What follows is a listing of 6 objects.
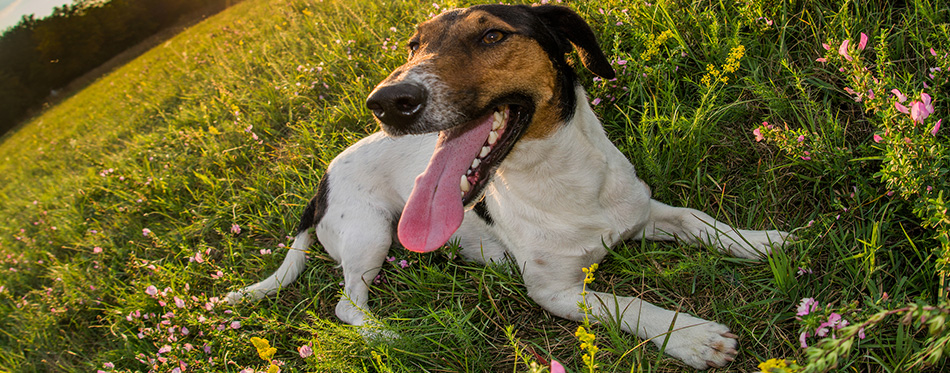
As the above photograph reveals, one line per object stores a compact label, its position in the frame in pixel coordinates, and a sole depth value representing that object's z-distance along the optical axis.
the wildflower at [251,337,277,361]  0.59
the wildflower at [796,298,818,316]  0.57
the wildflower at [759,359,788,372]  0.47
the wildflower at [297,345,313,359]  0.67
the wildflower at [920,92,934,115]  0.55
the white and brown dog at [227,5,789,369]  0.61
